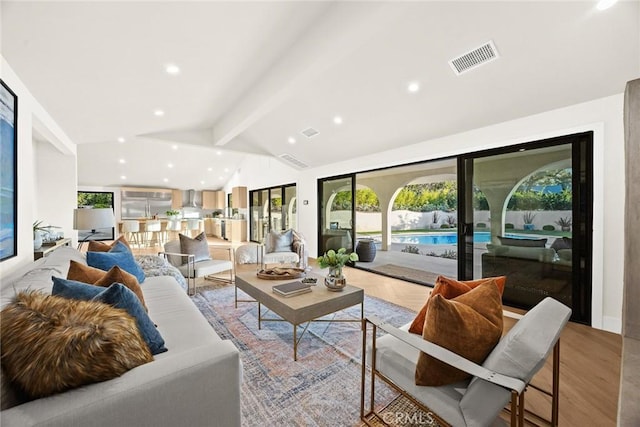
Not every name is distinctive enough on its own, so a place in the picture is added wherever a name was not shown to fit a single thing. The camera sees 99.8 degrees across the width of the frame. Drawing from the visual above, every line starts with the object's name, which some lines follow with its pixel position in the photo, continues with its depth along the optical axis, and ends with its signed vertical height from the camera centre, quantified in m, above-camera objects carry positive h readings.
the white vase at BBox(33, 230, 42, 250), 2.79 -0.29
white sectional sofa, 0.84 -0.66
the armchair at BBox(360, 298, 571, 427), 1.05 -0.64
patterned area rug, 1.61 -1.19
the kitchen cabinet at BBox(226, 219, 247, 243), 9.66 -0.65
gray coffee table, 2.12 -0.76
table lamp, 3.42 -0.08
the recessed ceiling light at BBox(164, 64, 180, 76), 2.61 +1.42
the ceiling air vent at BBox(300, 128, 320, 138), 4.63 +1.39
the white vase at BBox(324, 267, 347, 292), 2.52 -0.65
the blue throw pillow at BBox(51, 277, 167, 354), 1.30 -0.42
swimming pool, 8.77 -0.93
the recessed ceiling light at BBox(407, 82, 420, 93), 3.01 +1.41
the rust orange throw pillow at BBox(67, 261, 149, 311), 1.78 -0.44
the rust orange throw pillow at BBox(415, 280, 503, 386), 1.21 -0.56
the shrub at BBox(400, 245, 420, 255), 7.62 -1.11
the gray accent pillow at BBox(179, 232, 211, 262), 3.97 -0.53
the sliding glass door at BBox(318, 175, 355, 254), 5.64 -0.04
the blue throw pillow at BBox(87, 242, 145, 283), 2.52 -0.46
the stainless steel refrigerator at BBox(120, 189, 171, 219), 9.72 +0.35
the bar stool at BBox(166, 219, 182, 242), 9.37 -0.56
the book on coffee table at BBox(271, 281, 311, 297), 2.38 -0.70
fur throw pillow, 0.87 -0.45
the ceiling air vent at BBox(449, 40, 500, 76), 2.38 +1.42
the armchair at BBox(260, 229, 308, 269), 4.85 -0.69
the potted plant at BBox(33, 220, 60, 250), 2.79 -0.27
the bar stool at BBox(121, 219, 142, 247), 7.92 -0.52
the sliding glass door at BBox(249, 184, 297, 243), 7.49 +0.06
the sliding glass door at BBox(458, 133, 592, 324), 2.78 -0.11
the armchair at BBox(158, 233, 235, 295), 3.66 -0.68
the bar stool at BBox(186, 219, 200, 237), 9.52 -0.46
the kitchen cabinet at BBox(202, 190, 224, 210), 11.32 +0.54
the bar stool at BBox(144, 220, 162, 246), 8.55 -0.69
